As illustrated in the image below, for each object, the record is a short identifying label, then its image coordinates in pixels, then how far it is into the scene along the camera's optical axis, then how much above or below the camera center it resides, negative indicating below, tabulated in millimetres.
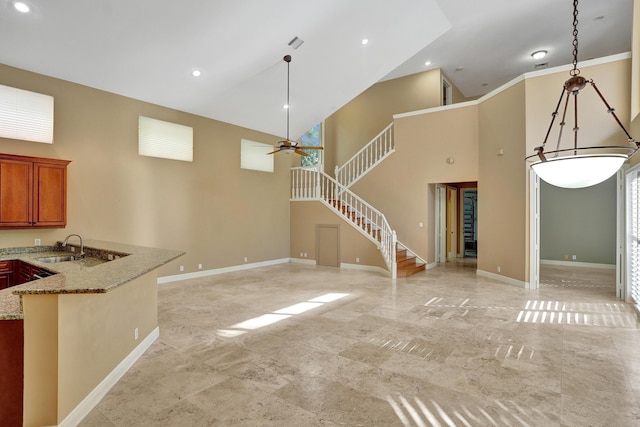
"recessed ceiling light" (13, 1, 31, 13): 4290 +2790
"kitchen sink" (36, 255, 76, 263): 4733 -679
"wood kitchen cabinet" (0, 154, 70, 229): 4727 +331
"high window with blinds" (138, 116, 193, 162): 6840 +1665
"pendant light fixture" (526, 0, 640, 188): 2193 +356
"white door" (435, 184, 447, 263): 9586 -174
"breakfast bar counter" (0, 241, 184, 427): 2131 -961
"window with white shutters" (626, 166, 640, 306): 5316 -305
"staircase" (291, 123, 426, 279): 8352 +618
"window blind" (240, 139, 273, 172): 8898 +1682
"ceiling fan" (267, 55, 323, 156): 6226 +1337
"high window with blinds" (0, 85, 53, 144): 5055 +1602
